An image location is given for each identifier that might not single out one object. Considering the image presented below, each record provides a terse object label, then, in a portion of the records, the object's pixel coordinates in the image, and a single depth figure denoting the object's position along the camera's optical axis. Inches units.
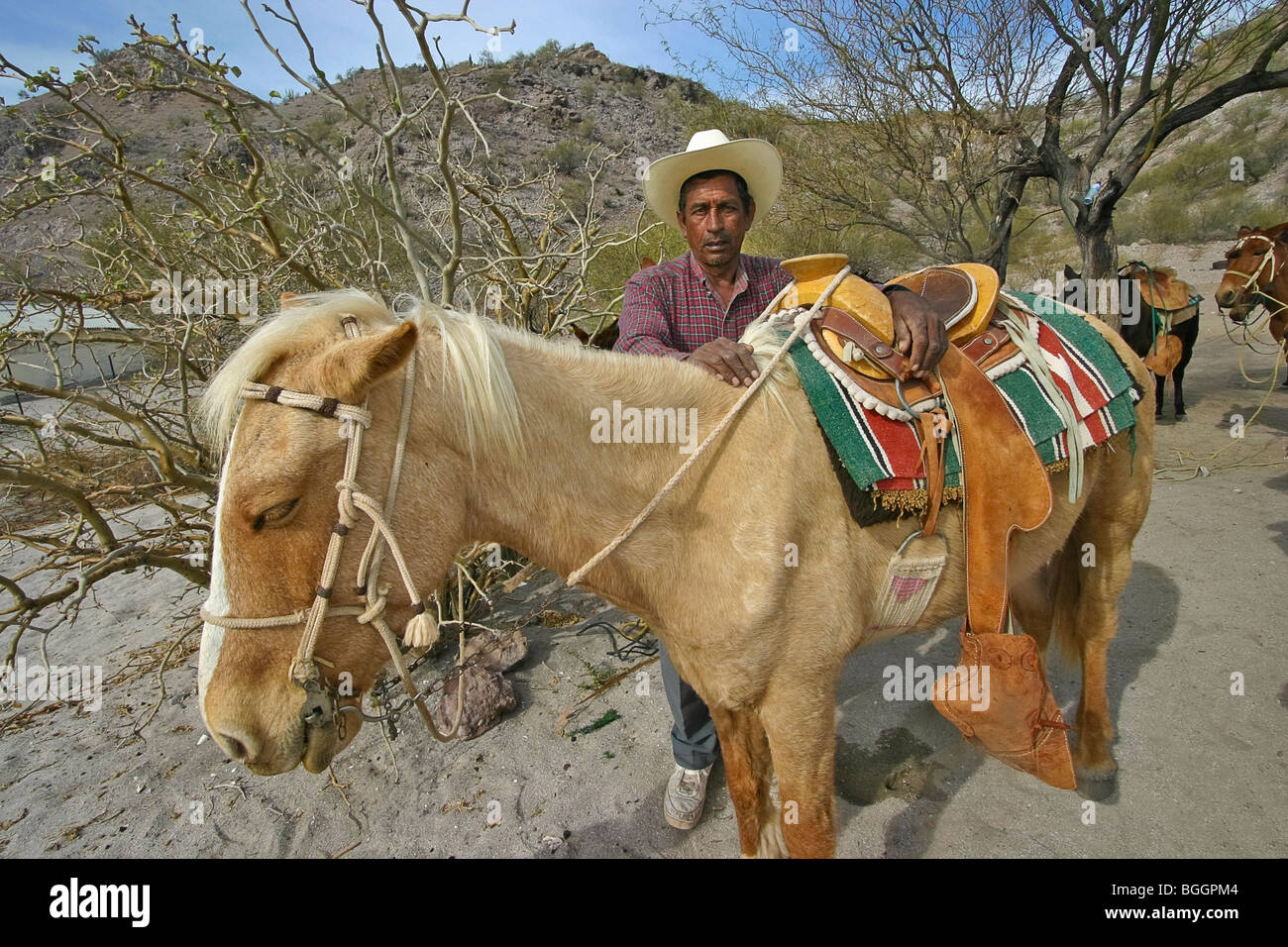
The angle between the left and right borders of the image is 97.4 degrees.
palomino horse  47.8
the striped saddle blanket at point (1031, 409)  63.1
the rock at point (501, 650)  136.9
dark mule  279.6
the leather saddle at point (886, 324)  66.9
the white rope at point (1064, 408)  74.2
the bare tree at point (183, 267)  101.9
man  88.4
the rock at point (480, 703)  120.2
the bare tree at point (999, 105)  230.8
